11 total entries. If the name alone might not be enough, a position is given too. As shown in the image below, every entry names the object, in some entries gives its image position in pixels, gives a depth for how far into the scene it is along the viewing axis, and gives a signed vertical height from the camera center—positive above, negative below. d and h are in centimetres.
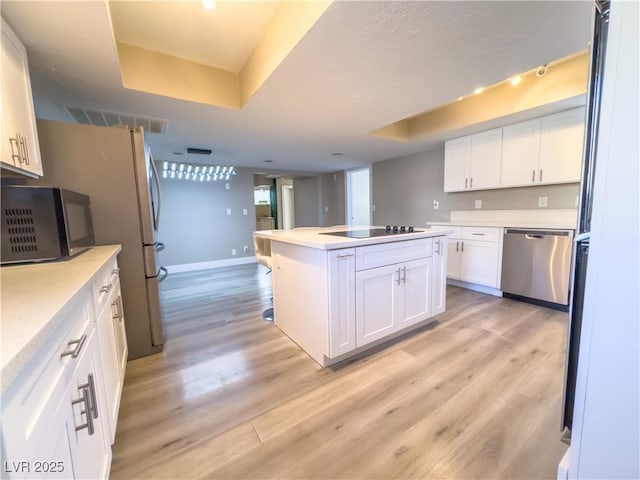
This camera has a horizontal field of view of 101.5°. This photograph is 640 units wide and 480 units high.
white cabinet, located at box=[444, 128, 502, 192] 319 +62
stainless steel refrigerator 168 +17
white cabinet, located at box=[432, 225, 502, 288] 305 -57
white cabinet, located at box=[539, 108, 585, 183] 257 +62
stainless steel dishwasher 257 -60
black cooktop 204 -18
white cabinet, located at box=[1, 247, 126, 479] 45 -43
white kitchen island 170 -55
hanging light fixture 415 +77
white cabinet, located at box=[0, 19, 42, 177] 125 +55
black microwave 114 -2
